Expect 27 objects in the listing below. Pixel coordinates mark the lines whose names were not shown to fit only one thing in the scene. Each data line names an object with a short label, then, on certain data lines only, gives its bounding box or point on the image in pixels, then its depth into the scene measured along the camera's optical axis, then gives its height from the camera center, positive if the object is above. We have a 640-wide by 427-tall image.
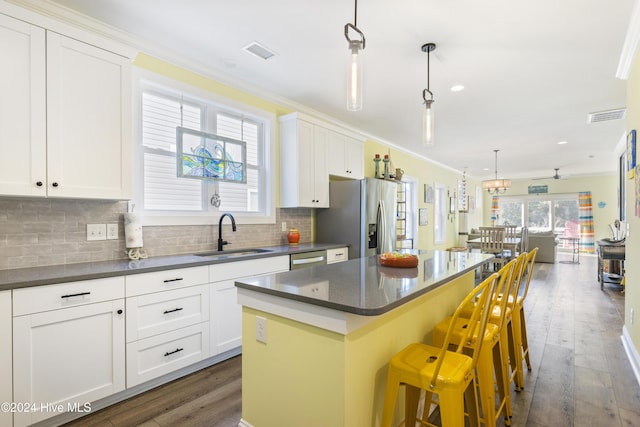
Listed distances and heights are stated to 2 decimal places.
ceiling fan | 9.44 +1.18
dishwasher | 3.30 -0.50
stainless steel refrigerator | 4.04 -0.07
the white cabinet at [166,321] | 2.14 -0.78
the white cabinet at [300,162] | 3.78 +0.61
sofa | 8.34 -0.84
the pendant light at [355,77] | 1.73 +0.74
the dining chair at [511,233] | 7.08 -0.46
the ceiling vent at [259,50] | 2.68 +1.40
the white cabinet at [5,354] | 1.64 -0.72
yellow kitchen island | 1.32 -0.60
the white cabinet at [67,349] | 1.72 -0.79
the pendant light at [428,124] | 2.35 +0.65
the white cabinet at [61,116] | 1.85 +0.62
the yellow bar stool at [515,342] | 2.23 -0.93
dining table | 6.45 -0.66
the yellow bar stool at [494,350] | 1.68 -0.79
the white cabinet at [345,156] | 4.28 +0.80
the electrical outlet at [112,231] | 2.46 -0.14
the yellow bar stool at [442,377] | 1.28 -0.68
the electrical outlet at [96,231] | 2.36 -0.14
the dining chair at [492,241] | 6.35 -0.58
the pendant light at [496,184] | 7.66 +0.68
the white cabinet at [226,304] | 2.61 -0.76
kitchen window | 2.80 +0.52
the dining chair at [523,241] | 6.91 -0.64
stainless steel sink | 3.03 -0.40
